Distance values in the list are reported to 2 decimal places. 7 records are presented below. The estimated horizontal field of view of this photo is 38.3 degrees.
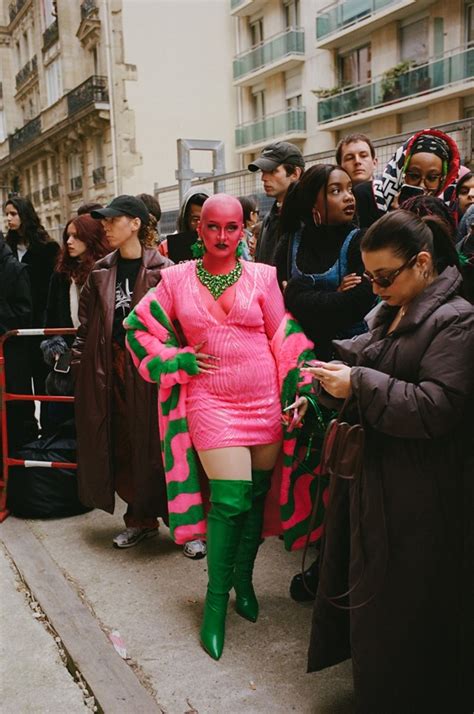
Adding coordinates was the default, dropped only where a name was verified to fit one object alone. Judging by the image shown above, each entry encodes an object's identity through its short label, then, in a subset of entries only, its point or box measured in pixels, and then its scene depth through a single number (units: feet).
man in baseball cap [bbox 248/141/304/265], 11.82
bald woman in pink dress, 9.16
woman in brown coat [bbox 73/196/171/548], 12.12
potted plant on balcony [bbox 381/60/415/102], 62.03
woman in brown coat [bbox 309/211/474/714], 6.69
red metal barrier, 14.03
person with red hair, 14.47
